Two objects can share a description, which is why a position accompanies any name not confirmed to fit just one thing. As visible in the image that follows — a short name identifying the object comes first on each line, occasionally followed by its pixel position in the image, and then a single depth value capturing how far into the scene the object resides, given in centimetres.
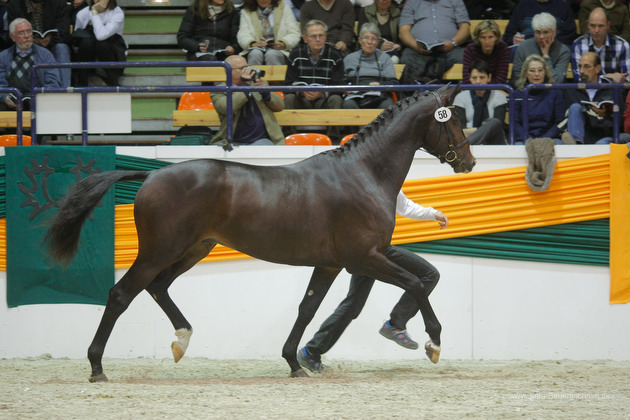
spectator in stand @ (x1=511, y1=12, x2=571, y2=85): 1680
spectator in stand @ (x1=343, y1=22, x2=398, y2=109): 1677
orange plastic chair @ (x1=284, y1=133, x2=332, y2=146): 1504
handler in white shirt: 1218
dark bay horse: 1102
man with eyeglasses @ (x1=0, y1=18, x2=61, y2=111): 1680
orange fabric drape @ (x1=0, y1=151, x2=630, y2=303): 1389
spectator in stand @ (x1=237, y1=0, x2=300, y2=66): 1836
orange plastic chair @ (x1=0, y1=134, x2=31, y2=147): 1550
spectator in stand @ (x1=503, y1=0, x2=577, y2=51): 1928
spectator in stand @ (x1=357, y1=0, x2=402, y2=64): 1937
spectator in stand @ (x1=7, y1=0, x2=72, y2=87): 1875
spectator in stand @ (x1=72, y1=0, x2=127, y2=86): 1878
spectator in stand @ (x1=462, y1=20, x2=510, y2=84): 1712
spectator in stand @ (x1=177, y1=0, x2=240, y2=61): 1906
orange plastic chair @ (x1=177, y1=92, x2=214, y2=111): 1683
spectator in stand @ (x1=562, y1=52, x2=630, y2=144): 1477
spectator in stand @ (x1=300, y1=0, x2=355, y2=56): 1892
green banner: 1395
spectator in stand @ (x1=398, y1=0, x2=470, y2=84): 1819
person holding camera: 1455
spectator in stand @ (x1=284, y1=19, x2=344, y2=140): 1614
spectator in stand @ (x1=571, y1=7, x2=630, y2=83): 1689
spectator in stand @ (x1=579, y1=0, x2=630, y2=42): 1911
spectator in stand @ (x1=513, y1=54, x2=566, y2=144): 1504
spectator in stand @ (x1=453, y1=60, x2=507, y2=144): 1526
